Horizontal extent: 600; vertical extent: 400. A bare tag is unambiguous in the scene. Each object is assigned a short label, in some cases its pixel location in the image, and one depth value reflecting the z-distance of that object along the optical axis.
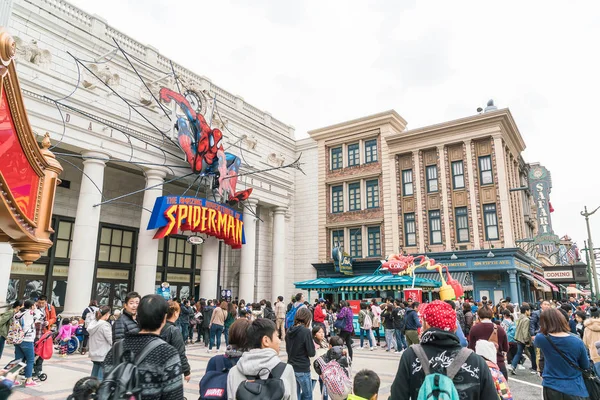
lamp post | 21.37
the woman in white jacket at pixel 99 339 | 6.90
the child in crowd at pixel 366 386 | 3.67
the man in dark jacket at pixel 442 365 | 2.79
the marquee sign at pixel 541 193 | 28.31
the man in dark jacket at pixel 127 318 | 4.73
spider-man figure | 20.27
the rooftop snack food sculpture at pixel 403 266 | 18.20
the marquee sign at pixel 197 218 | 19.33
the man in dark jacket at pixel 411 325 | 11.18
